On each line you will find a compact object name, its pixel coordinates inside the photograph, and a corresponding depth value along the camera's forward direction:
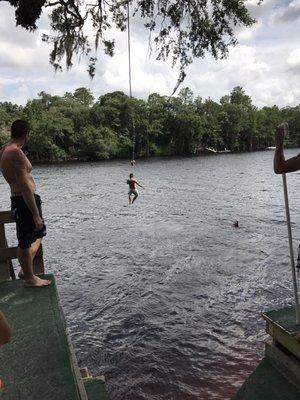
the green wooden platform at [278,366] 4.04
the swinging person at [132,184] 23.36
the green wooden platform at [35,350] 3.31
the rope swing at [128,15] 10.15
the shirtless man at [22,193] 4.99
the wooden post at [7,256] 5.64
